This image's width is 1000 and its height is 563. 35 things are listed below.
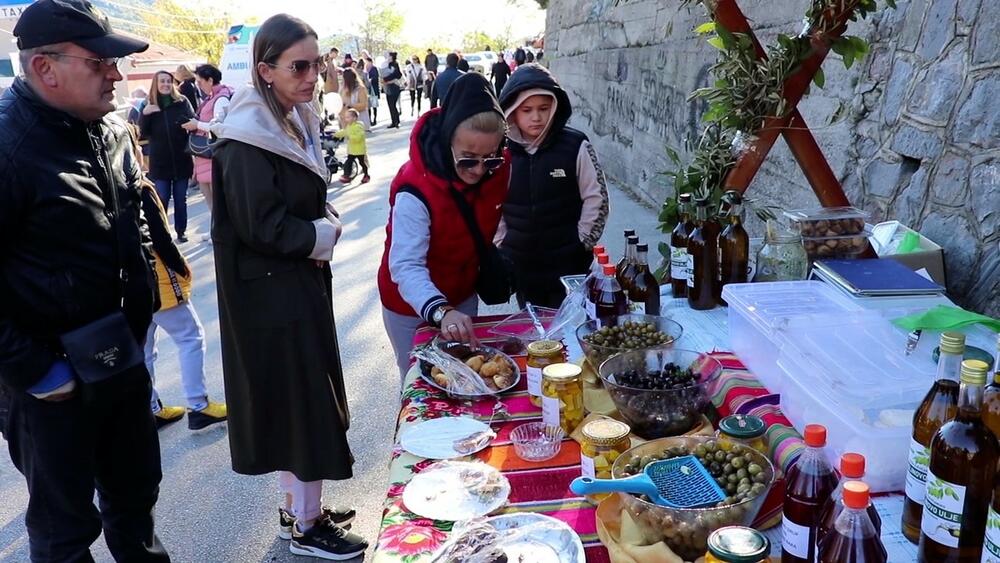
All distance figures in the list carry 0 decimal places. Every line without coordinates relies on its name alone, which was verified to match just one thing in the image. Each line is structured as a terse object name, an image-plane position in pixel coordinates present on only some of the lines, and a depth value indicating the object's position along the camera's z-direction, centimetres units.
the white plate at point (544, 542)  146
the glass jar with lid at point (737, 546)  113
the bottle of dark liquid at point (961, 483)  120
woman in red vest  254
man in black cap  213
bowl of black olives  180
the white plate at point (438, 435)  189
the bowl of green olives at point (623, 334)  215
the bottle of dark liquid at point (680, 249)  260
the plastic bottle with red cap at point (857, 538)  108
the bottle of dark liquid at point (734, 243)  253
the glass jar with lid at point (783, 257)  249
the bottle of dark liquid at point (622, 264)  254
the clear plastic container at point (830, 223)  249
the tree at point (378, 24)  6322
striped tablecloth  154
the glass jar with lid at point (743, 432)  160
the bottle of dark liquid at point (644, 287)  251
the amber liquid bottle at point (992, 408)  132
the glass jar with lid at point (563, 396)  190
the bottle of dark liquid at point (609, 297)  237
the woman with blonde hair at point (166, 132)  781
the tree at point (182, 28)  3559
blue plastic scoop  141
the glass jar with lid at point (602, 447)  162
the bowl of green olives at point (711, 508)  136
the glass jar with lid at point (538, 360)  209
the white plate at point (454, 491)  163
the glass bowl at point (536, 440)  184
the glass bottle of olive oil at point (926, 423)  131
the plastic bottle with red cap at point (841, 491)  112
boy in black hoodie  355
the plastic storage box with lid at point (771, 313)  189
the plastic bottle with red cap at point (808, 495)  125
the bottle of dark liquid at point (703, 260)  253
